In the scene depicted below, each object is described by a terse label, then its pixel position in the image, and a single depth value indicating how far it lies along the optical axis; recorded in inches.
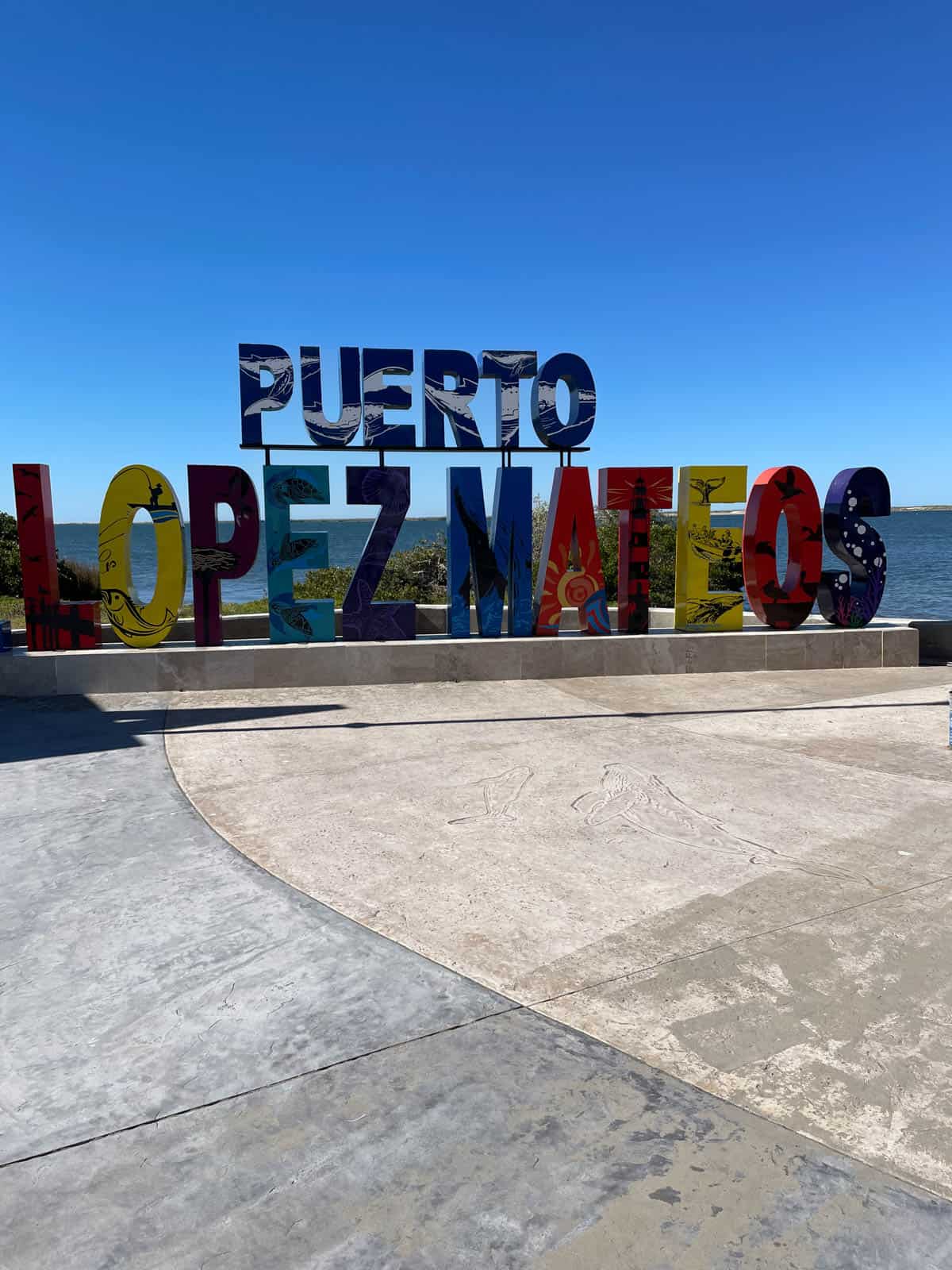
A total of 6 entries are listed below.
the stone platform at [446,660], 465.4
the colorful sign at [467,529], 482.0
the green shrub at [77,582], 887.7
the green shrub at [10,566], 1141.7
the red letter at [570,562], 523.2
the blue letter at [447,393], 514.3
